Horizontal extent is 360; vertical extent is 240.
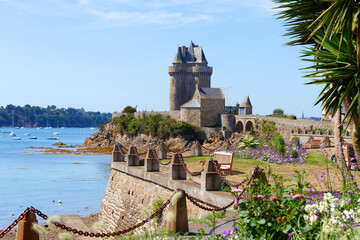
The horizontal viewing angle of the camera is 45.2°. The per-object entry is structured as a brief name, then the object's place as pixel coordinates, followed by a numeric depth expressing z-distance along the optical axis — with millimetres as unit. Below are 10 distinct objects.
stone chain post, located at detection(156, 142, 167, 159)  21906
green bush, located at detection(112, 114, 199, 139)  56594
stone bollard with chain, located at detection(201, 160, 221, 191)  11000
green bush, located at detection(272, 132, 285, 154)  18875
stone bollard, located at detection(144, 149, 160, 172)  15586
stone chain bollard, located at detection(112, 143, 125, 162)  20144
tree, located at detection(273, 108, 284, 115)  72938
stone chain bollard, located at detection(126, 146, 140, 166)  17781
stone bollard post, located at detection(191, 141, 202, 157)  22016
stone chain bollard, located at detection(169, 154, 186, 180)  13172
